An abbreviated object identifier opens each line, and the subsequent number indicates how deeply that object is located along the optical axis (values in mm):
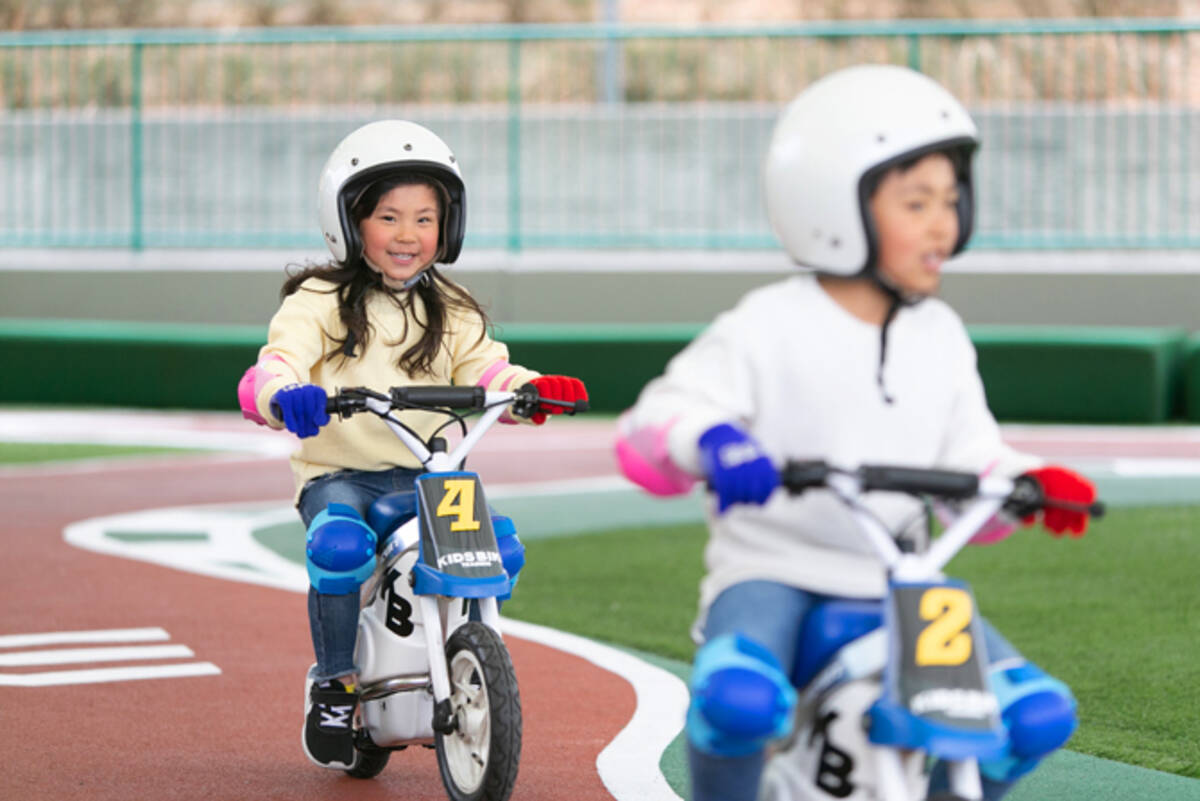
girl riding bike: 10422
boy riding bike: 7234
